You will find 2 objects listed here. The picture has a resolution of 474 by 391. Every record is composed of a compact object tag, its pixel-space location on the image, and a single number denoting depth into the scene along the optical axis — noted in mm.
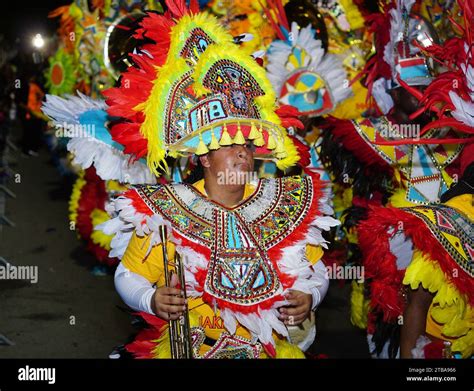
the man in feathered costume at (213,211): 3570
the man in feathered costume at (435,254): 3654
